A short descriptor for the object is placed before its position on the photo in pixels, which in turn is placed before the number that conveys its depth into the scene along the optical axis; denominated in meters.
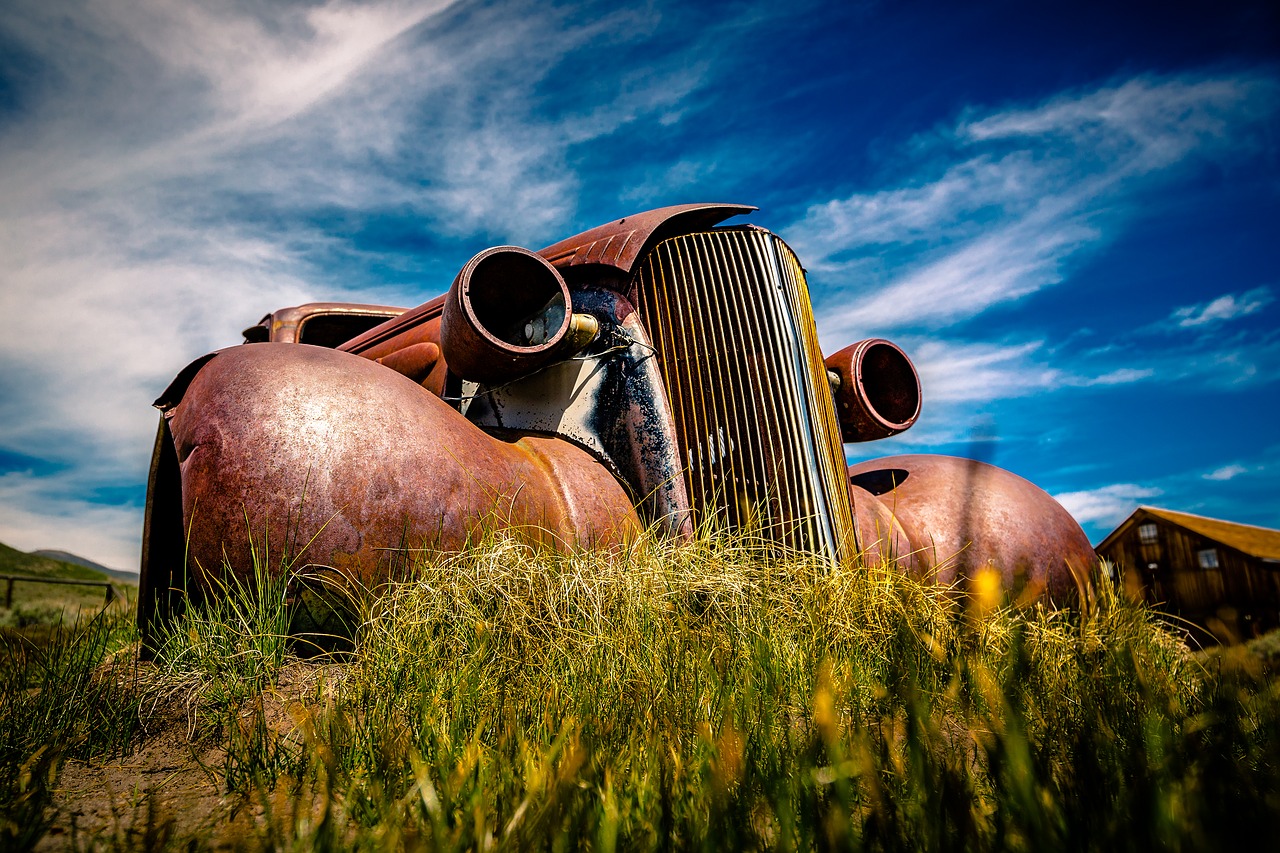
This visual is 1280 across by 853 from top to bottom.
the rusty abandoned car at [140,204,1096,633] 2.36
